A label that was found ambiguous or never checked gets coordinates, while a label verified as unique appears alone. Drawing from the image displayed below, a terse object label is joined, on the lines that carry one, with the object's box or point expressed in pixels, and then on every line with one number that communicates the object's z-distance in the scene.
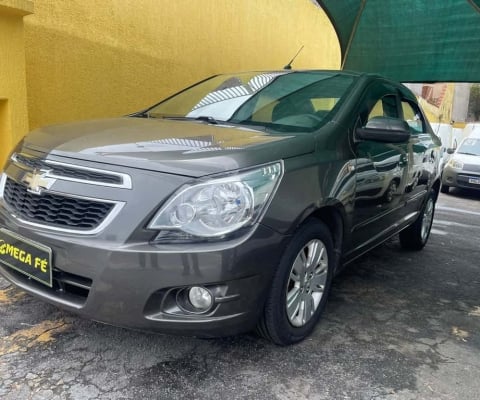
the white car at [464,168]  10.02
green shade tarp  6.36
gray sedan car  2.06
